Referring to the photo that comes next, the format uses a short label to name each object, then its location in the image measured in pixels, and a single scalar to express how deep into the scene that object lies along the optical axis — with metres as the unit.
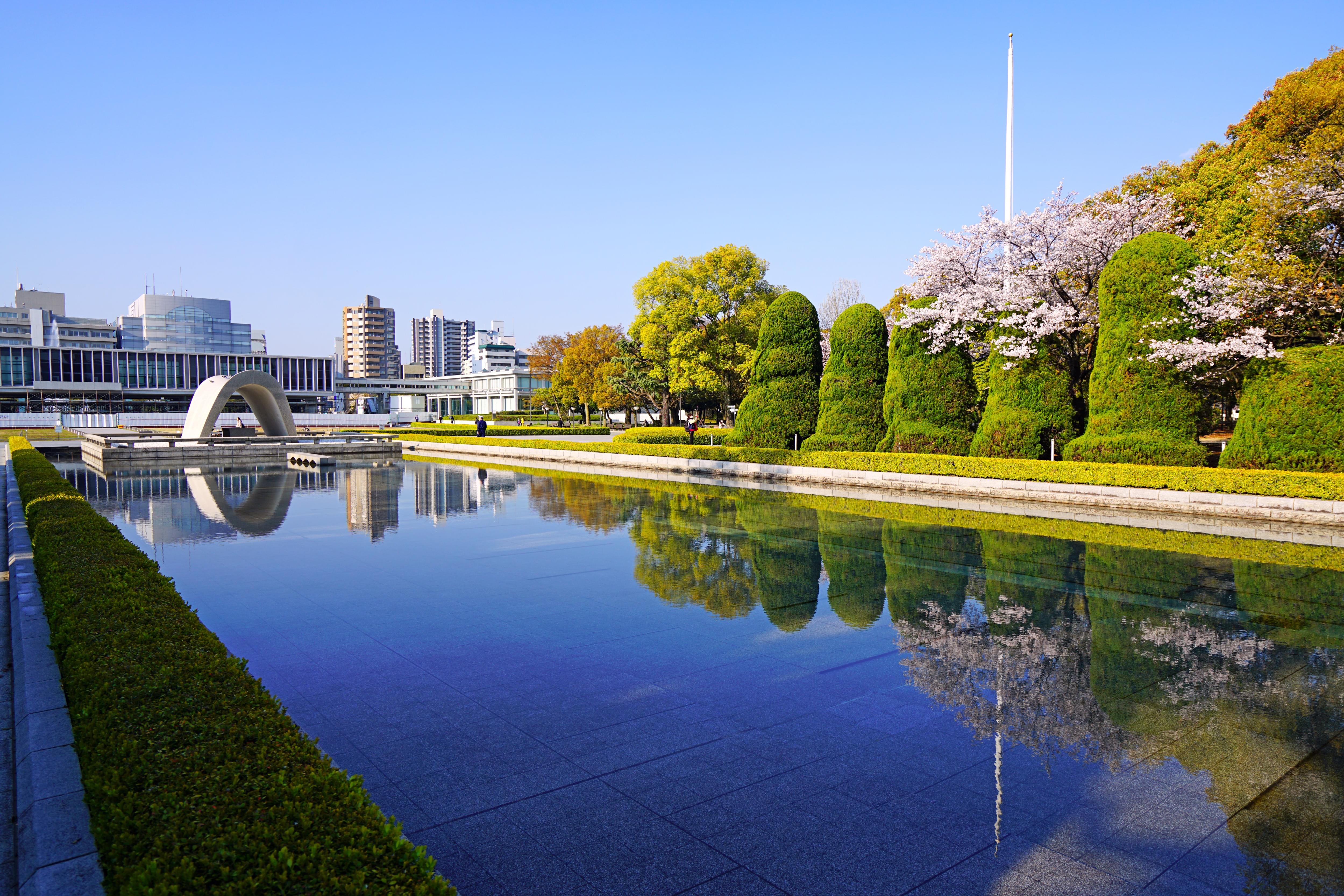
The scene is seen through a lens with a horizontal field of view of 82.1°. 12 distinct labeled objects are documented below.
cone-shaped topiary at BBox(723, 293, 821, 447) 22.97
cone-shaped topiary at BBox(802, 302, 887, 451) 21.11
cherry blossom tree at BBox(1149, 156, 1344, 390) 14.45
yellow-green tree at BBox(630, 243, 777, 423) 36.62
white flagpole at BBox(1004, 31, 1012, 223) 20.19
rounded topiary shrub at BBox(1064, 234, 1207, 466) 15.41
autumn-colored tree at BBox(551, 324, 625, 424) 52.78
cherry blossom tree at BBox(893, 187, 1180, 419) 18.17
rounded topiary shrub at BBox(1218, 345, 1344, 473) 13.28
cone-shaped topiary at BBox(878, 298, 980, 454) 19.17
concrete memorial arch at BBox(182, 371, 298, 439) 32.25
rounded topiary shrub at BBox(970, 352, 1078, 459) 17.56
